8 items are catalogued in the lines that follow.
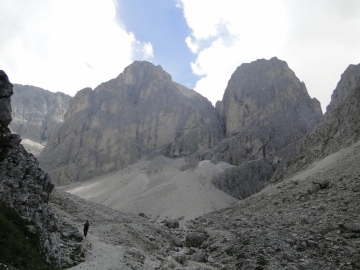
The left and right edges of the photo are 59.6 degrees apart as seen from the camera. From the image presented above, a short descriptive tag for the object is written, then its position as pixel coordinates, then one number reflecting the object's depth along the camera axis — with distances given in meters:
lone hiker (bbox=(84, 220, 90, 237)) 26.42
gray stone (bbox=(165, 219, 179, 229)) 44.41
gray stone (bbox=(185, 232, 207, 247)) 31.48
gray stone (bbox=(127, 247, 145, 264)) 25.03
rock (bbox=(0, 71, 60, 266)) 17.77
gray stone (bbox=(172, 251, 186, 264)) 24.60
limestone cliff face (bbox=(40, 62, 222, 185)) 136.25
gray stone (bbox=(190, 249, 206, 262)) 25.95
